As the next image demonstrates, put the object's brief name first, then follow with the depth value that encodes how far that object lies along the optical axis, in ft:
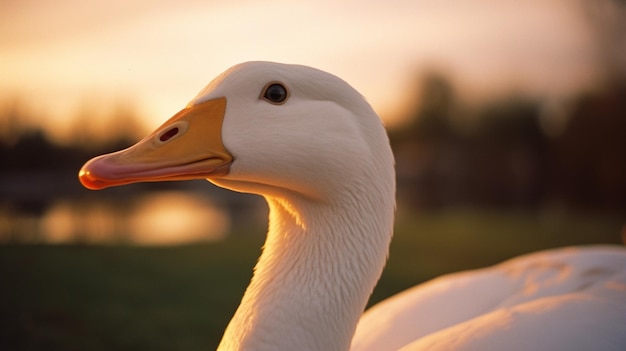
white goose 1.87
